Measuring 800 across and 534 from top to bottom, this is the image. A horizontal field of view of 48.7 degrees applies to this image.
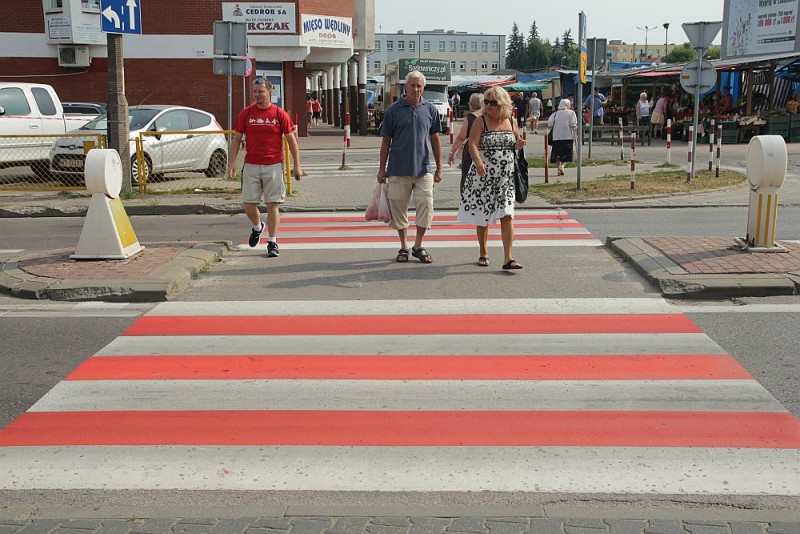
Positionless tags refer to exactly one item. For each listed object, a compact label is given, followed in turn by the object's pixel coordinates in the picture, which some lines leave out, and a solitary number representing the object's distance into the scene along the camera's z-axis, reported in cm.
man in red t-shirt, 947
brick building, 3119
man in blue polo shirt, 891
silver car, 1580
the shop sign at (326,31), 3319
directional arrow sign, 1334
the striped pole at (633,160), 1524
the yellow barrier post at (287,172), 1525
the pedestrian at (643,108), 3067
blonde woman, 853
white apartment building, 15200
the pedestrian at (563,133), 1836
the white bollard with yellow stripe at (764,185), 842
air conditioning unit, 3150
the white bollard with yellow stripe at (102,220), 880
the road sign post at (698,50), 1577
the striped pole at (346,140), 2069
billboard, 3438
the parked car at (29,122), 1578
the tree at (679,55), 13400
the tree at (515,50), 17762
